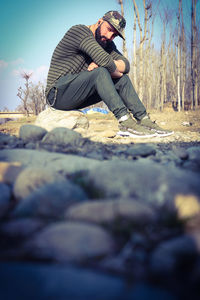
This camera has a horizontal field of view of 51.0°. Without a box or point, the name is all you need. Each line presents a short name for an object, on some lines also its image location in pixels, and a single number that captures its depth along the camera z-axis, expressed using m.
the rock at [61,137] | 2.08
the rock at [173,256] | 0.60
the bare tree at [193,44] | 9.80
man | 2.62
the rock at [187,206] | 0.88
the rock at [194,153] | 1.61
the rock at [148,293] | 0.52
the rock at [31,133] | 2.17
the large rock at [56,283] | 0.51
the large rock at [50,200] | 0.87
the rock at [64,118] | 2.92
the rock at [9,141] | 1.92
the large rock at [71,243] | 0.65
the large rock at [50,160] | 1.34
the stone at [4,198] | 0.92
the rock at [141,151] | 1.86
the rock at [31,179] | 1.06
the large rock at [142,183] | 0.97
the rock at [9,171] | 1.20
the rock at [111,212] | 0.81
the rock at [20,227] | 0.74
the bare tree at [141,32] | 10.04
